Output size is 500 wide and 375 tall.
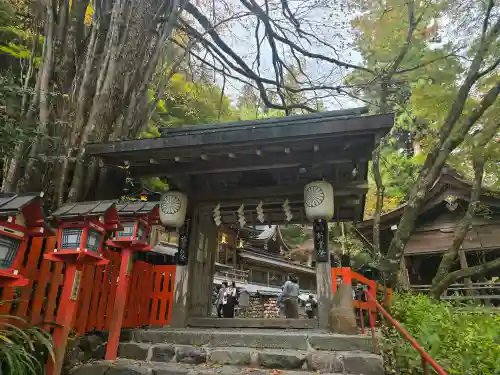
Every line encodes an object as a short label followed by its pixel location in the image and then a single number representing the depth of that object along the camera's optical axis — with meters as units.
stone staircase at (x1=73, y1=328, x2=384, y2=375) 4.13
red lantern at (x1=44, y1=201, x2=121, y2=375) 3.71
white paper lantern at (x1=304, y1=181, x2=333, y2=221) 5.82
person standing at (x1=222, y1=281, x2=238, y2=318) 12.09
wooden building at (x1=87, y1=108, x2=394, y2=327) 5.36
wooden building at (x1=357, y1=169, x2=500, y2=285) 12.17
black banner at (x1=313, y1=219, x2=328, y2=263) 5.79
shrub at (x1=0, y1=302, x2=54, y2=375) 3.03
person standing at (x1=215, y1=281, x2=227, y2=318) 13.03
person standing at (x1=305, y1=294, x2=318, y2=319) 17.66
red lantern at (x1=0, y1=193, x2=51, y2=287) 3.02
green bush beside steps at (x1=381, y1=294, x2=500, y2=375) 3.80
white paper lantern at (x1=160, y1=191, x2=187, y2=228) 6.42
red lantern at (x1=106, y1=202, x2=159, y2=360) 4.63
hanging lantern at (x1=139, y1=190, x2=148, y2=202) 7.56
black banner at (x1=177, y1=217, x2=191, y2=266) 6.53
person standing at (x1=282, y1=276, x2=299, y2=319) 11.30
